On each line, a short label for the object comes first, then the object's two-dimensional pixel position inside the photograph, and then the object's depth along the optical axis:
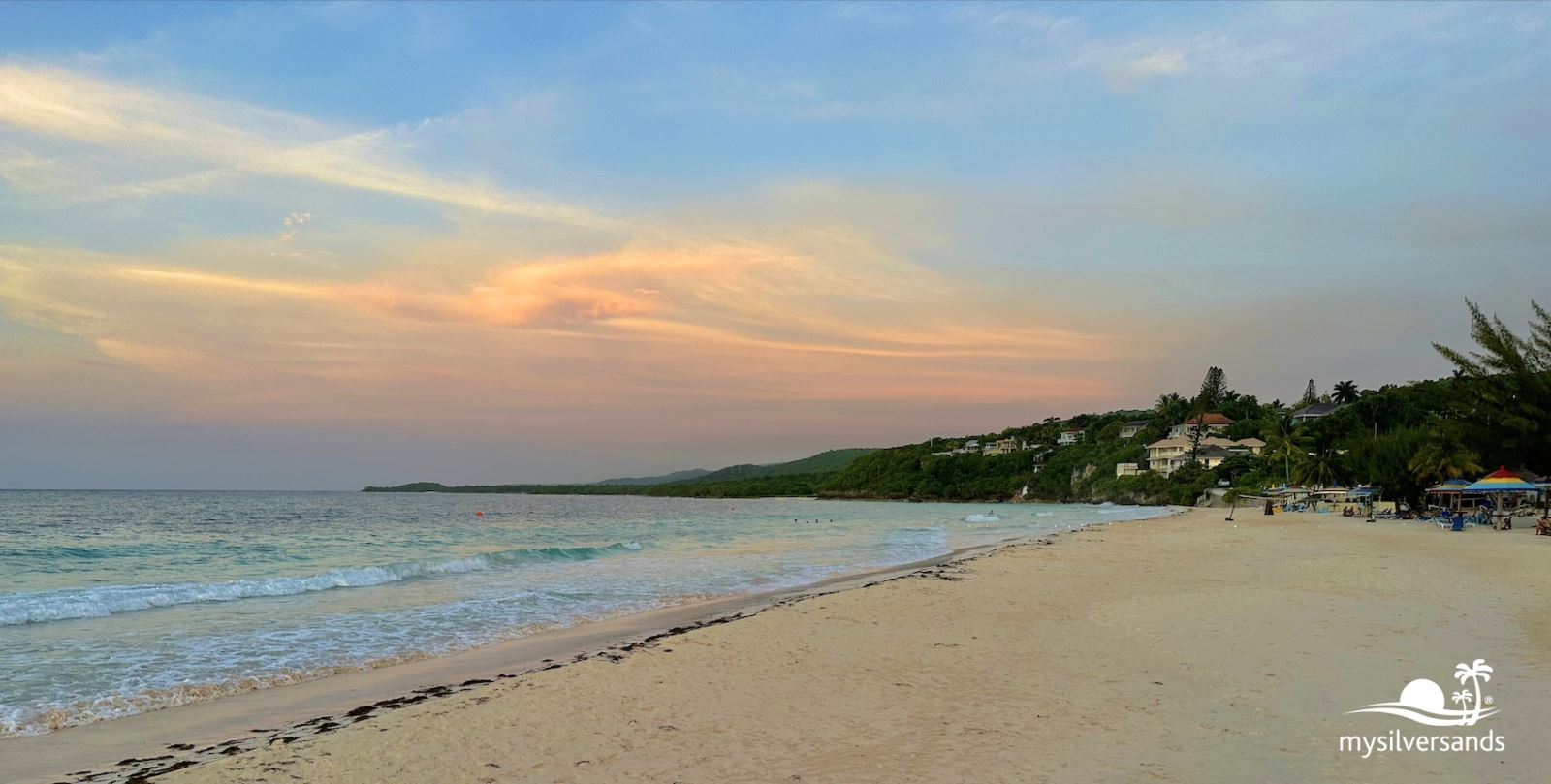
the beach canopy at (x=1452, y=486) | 36.31
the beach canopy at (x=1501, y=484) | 30.92
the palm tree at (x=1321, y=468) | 68.44
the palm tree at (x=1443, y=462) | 40.34
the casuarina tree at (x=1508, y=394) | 33.16
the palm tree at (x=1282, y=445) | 77.81
